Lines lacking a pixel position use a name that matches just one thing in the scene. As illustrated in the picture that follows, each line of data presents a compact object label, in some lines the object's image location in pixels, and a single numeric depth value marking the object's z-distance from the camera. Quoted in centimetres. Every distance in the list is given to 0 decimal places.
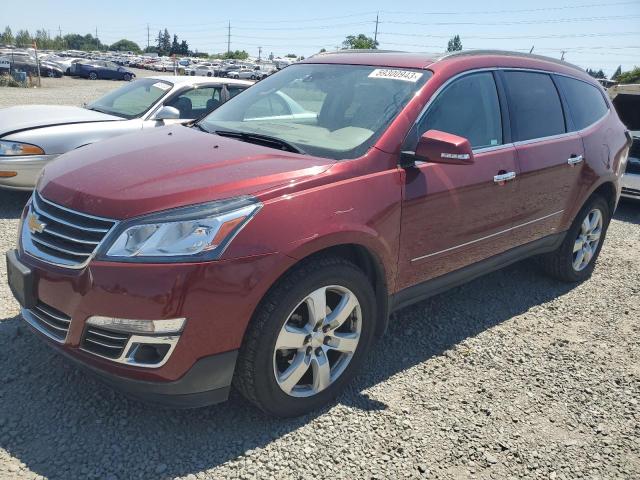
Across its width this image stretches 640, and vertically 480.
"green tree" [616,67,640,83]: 3816
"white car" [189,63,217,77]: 5179
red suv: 224
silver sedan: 528
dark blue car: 3919
